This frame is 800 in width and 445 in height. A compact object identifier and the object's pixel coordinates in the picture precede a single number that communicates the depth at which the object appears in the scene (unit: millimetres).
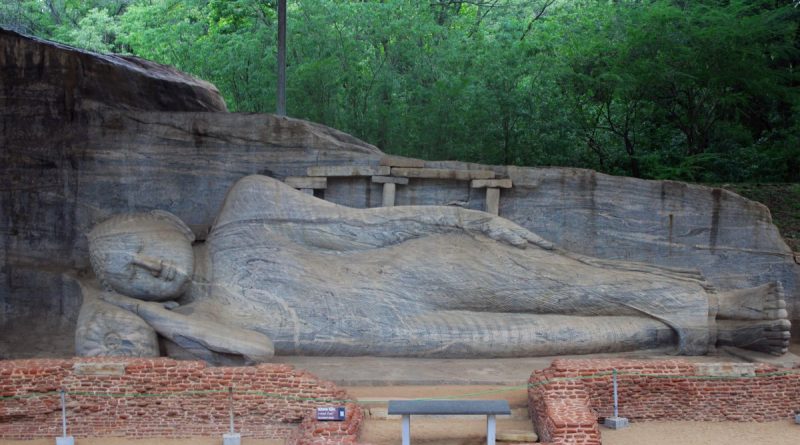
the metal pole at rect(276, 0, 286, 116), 12266
